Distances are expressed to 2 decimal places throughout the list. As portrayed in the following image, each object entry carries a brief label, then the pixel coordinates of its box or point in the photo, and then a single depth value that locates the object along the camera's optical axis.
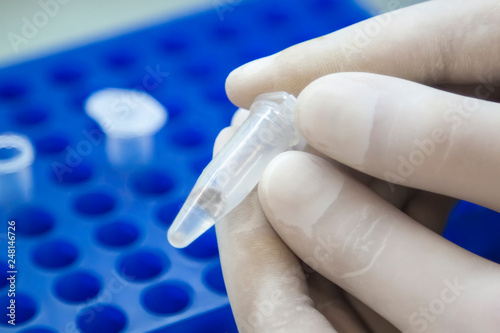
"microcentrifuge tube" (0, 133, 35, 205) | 0.32
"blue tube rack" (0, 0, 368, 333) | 0.30
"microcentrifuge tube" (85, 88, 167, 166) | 0.33
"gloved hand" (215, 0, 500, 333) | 0.26
